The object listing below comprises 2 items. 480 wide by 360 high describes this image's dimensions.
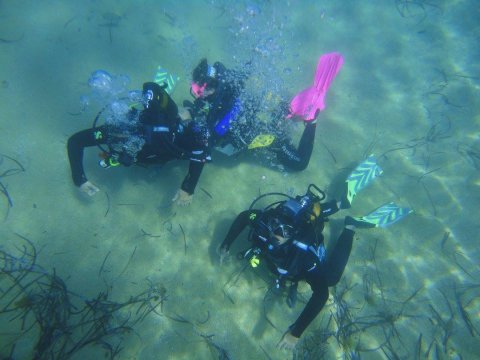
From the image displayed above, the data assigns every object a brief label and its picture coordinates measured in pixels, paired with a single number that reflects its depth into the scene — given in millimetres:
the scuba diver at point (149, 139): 4180
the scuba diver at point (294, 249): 4086
